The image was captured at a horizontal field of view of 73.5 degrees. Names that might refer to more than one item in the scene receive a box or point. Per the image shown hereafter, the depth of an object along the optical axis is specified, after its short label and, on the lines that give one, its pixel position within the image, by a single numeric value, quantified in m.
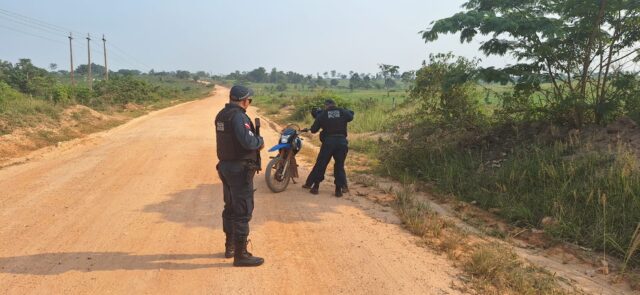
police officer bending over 7.14
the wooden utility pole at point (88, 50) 40.66
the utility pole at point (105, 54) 43.67
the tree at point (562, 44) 7.05
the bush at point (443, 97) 9.23
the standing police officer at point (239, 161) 4.11
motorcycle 7.25
